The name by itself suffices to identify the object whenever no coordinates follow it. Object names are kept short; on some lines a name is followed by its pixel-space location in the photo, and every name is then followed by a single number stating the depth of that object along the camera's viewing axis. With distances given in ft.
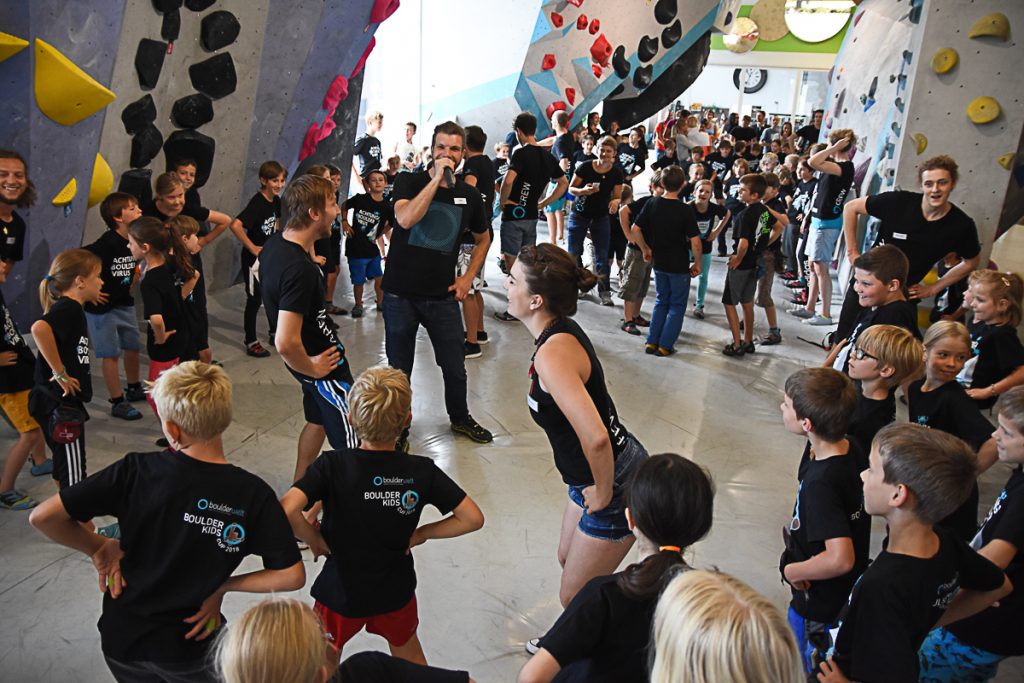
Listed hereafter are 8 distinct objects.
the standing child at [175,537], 5.95
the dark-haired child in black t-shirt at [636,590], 4.93
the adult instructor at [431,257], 13.10
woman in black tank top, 7.38
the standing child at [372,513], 6.72
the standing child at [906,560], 5.70
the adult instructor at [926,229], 14.23
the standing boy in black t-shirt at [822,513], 7.17
